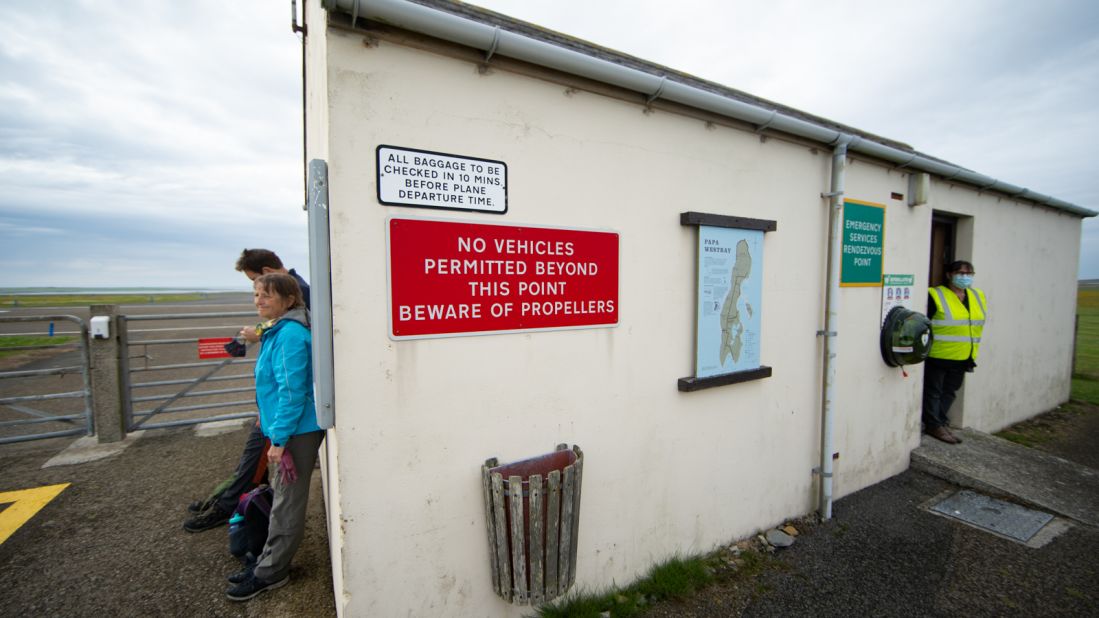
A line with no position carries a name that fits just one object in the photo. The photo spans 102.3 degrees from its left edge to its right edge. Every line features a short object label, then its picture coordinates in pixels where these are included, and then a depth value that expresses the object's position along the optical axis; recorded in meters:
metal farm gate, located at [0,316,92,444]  4.51
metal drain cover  3.63
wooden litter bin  2.22
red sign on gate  4.91
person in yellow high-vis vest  5.02
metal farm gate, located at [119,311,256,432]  4.80
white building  2.05
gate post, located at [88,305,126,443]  4.64
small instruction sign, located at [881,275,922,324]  4.34
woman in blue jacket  2.43
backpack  2.81
